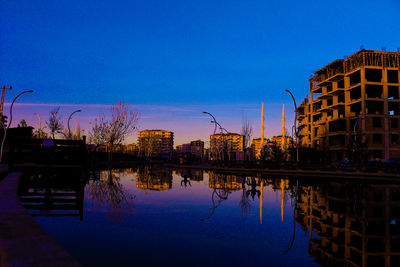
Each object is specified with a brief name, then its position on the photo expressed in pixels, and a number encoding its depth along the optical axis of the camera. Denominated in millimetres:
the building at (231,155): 54819
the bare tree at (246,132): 64062
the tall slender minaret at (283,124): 70519
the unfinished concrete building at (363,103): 57688
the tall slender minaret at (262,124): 70669
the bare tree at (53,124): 61000
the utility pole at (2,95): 38625
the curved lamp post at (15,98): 31877
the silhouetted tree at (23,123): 62628
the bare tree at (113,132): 57906
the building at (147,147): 119012
